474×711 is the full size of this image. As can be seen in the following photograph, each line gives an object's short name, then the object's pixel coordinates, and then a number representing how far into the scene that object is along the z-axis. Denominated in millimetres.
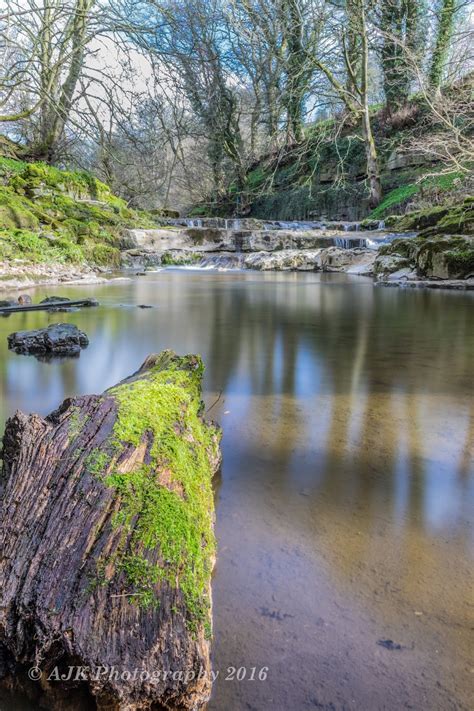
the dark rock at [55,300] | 6290
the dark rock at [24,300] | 6312
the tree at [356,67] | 16734
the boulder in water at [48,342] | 3863
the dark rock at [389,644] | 1047
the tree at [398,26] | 17297
